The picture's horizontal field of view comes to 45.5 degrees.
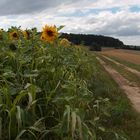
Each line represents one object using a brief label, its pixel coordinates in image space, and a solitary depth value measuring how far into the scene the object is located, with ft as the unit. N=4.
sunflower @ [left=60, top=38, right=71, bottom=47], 7.64
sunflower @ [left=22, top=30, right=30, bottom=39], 6.77
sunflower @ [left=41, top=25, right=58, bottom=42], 6.22
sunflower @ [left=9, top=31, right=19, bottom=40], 6.77
